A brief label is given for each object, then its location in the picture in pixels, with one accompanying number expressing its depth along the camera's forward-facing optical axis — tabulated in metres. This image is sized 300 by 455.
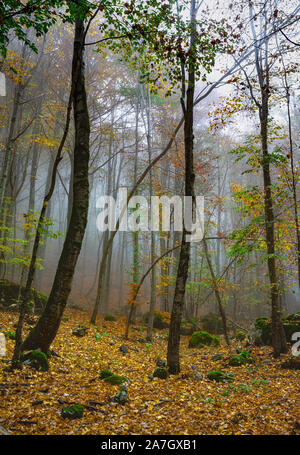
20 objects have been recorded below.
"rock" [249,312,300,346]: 8.66
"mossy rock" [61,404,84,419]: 3.59
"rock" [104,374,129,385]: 5.15
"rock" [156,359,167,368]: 6.82
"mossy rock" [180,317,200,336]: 13.45
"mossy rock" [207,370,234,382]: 6.16
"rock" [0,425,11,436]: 2.90
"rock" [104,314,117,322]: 13.00
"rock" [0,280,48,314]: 8.80
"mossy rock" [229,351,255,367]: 7.37
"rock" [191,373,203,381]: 6.07
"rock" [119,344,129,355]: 7.96
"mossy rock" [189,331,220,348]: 10.56
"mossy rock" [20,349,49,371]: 4.95
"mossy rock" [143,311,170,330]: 13.70
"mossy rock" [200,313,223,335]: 15.34
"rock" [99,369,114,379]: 5.40
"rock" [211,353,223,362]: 8.07
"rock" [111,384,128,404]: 4.34
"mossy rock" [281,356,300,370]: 6.66
